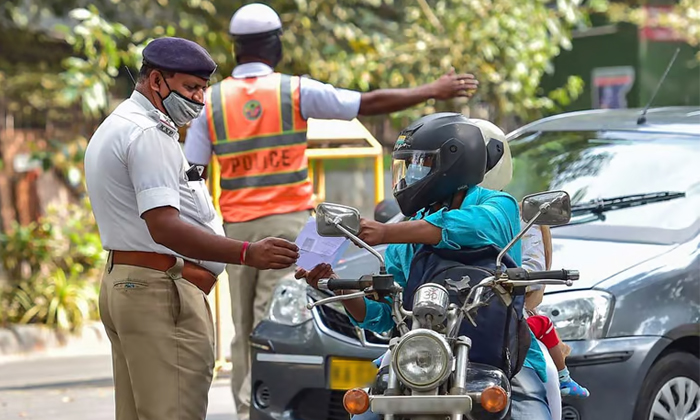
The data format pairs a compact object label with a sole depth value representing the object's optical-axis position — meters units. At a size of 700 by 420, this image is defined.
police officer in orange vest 13.77
